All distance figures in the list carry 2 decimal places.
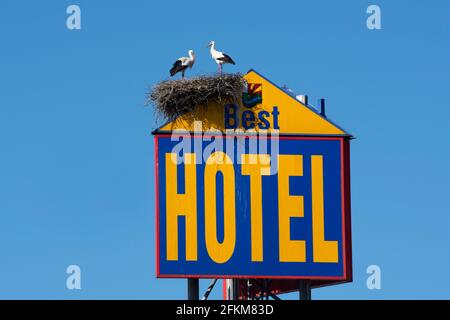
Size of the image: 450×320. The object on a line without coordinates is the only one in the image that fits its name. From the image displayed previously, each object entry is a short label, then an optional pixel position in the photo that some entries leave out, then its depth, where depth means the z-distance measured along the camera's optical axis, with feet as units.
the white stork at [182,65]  152.97
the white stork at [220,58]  153.89
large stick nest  150.41
